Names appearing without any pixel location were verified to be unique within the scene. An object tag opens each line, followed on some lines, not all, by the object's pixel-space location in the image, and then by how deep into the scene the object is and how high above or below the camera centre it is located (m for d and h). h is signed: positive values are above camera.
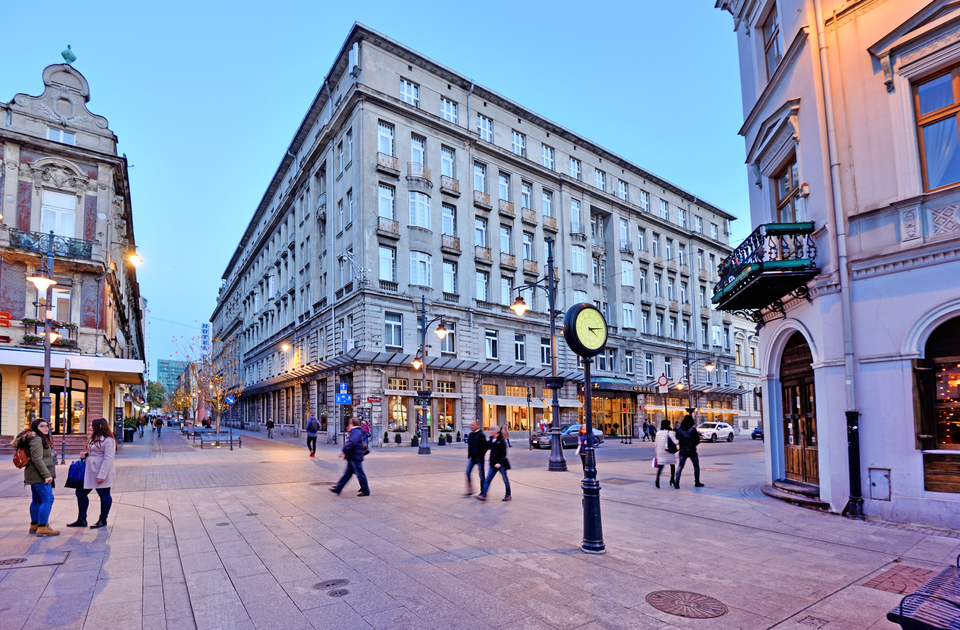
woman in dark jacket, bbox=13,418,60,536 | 8.49 -1.25
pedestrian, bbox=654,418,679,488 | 14.23 -1.96
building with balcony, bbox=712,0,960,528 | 9.20 +1.87
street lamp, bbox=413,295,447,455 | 27.05 -1.42
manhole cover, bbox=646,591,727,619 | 5.25 -2.14
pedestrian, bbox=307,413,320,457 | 24.73 -2.31
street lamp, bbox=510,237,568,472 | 18.17 -1.47
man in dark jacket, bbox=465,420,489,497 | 12.69 -1.53
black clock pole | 7.28 -1.70
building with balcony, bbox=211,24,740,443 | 36.31 +8.86
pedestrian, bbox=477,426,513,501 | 12.02 -1.70
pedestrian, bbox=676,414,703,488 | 14.32 -1.76
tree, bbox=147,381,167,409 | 172.75 -3.51
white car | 42.31 -4.51
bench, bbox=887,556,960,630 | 3.13 -1.35
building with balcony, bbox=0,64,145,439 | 25.30 +6.28
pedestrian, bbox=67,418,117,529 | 8.88 -1.24
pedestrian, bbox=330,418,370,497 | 12.50 -1.70
